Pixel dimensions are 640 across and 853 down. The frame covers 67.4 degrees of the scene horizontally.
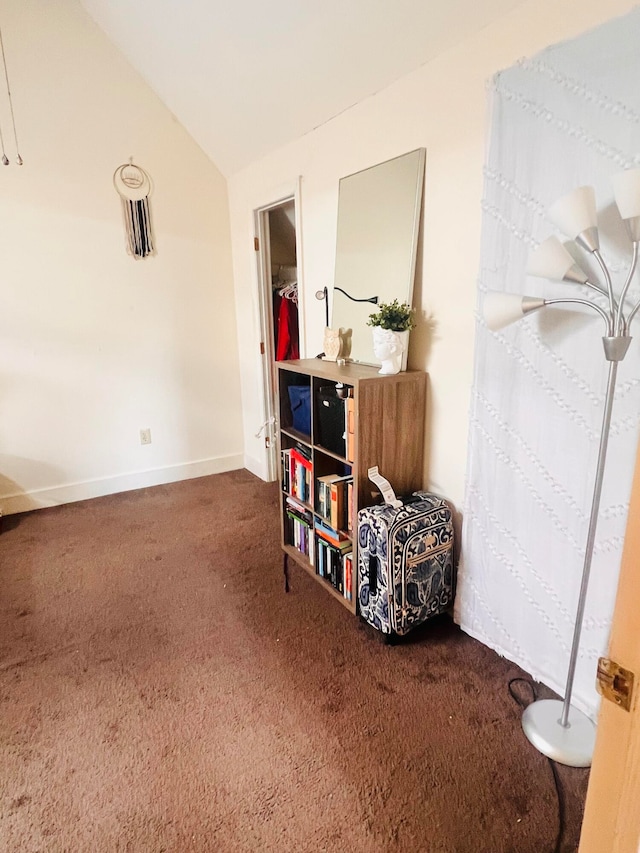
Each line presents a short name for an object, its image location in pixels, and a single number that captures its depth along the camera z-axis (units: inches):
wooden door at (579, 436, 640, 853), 20.1
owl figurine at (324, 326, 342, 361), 94.8
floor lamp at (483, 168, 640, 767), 47.2
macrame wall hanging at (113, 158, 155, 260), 125.8
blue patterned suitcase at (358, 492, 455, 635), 73.4
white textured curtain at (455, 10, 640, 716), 53.2
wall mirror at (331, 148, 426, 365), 79.3
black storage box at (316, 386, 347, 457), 83.1
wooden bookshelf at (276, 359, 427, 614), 78.2
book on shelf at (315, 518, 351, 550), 86.0
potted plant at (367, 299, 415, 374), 77.4
